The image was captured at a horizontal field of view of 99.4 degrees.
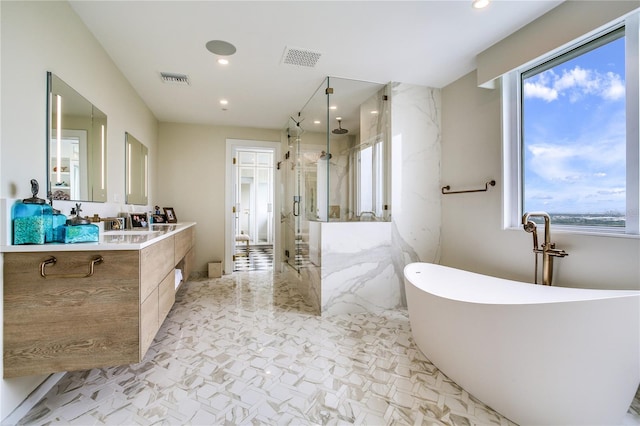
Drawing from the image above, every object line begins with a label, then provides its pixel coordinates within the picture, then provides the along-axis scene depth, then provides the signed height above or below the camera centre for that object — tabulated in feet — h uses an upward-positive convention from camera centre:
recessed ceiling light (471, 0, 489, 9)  5.75 +4.49
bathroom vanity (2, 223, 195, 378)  4.17 -1.49
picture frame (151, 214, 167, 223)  11.06 -0.20
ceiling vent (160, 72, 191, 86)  8.87 +4.52
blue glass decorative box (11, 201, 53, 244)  4.25 -0.19
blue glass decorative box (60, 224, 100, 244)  4.47 -0.34
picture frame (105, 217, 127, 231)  7.50 -0.30
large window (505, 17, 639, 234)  5.49 +1.81
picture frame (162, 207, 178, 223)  12.29 -0.04
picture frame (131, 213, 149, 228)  8.92 -0.26
